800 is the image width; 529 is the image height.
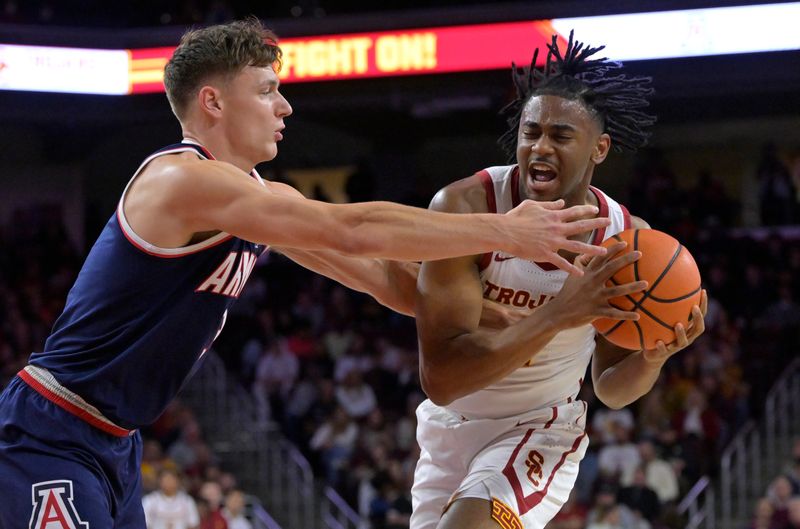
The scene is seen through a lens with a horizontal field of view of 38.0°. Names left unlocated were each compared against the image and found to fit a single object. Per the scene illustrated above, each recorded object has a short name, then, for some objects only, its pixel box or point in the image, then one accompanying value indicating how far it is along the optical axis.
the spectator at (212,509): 11.26
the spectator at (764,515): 10.70
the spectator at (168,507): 10.99
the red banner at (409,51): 12.89
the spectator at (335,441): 13.22
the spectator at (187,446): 12.90
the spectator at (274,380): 14.28
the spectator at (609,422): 12.12
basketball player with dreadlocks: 4.03
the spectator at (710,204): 16.03
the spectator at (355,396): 13.70
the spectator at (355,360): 14.17
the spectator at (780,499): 10.60
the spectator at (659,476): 11.52
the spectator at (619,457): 11.58
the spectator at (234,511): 11.32
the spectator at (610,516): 10.93
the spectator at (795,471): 11.02
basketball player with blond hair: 3.39
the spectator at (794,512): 10.28
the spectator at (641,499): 11.17
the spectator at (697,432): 12.07
